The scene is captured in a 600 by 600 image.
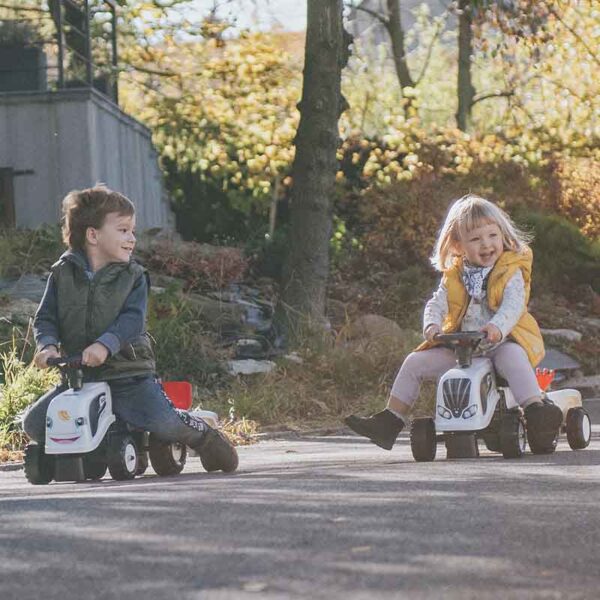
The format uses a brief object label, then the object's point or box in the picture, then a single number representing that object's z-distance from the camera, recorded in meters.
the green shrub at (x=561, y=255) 20.41
